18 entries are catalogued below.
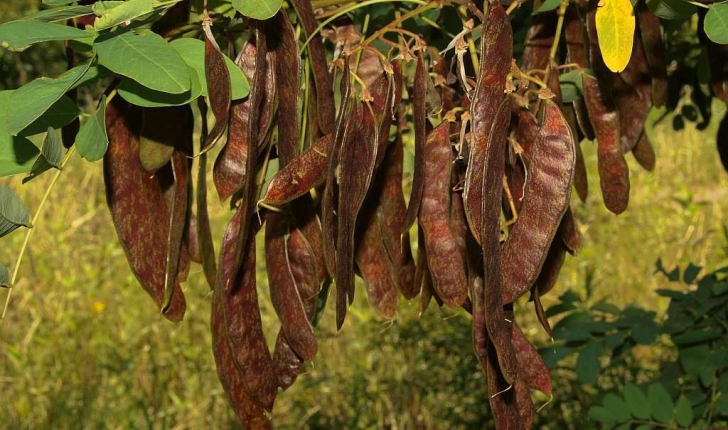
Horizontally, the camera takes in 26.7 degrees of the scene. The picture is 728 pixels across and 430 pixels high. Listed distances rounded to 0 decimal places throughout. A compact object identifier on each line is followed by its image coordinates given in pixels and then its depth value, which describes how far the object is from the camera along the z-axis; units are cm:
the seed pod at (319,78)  52
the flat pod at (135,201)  54
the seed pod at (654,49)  61
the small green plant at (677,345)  83
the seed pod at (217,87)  51
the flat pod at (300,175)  51
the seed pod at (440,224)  54
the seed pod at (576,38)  59
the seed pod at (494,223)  49
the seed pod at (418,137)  52
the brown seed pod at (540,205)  51
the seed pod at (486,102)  49
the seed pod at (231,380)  55
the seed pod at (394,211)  56
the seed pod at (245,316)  53
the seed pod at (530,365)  56
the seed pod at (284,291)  56
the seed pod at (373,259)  57
